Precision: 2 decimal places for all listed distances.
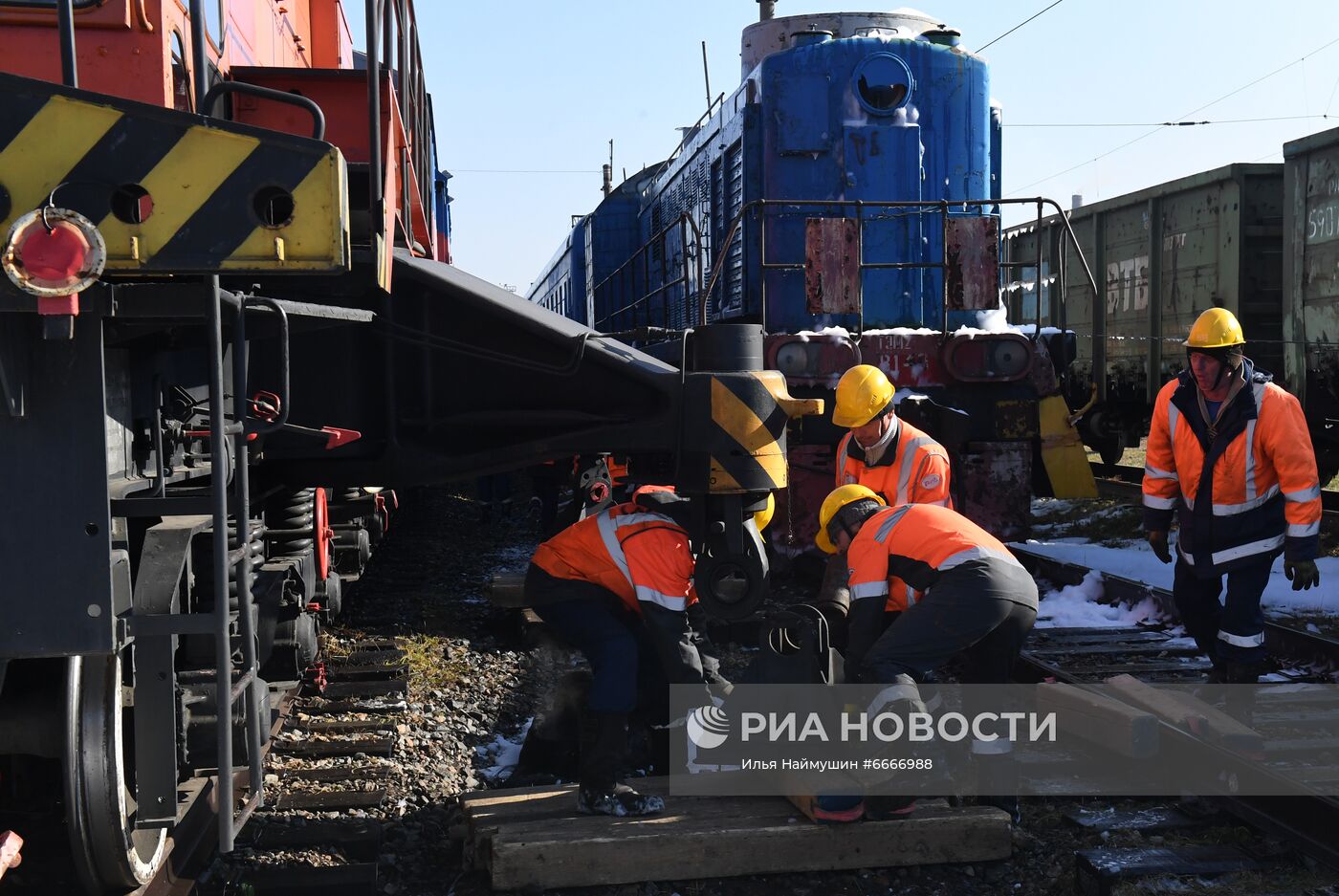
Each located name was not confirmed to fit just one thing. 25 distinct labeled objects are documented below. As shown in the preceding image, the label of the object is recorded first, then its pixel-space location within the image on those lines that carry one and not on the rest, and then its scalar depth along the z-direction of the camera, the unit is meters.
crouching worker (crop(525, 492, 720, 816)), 3.90
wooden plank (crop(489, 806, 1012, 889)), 3.53
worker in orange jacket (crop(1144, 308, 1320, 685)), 4.80
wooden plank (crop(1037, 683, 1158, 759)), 4.27
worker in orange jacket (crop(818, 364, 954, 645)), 5.11
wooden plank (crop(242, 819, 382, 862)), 3.75
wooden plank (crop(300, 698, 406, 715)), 5.18
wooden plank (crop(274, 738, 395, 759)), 4.62
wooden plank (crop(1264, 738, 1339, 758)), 4.45
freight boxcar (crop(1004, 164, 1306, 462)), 11.80
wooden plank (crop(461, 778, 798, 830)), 3.78
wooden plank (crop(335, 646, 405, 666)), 6.01
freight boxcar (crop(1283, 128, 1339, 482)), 10.07
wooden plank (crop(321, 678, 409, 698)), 5.43
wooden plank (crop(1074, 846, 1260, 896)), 3.38
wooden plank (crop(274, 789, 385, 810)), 4.09
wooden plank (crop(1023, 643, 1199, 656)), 5.77
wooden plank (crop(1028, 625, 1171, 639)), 6.21
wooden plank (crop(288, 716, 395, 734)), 4.89
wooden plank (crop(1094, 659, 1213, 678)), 5.44
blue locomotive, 7.36
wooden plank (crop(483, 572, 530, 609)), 6.88
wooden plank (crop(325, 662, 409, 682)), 5.75
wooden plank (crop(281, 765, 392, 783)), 4.35
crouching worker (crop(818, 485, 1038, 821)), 3.96
